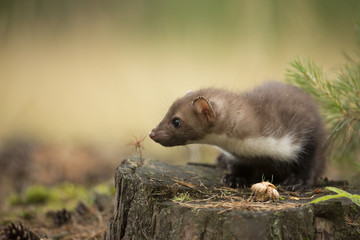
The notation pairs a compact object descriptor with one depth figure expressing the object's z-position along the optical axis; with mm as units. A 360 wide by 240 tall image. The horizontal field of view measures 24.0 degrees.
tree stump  4937
